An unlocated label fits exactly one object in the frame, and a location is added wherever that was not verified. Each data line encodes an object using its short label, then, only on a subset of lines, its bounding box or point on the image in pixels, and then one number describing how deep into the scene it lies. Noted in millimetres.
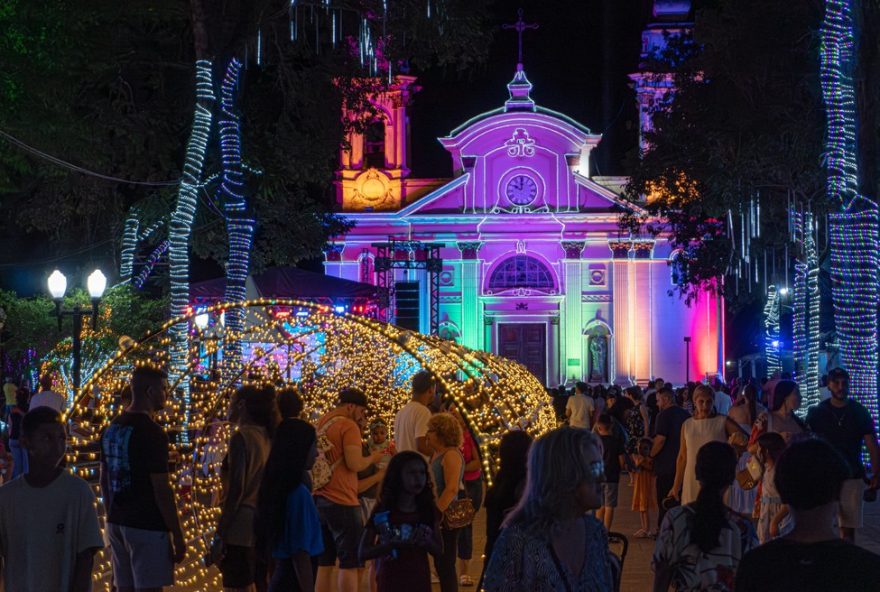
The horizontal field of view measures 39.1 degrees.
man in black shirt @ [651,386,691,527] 13320
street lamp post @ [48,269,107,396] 16797
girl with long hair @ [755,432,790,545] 9727
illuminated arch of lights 11047
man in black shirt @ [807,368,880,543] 10375
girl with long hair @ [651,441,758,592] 5504
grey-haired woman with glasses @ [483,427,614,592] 4707
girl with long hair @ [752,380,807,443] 11148
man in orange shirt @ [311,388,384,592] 9523
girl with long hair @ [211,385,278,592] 7977
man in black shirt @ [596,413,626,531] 13812
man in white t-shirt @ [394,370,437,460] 11109
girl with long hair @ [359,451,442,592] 7137
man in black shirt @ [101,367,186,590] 7371
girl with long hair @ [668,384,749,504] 11398
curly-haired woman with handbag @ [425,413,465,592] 9430
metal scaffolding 42625
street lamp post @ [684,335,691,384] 48156
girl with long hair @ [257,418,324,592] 7484
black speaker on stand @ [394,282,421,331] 48500
